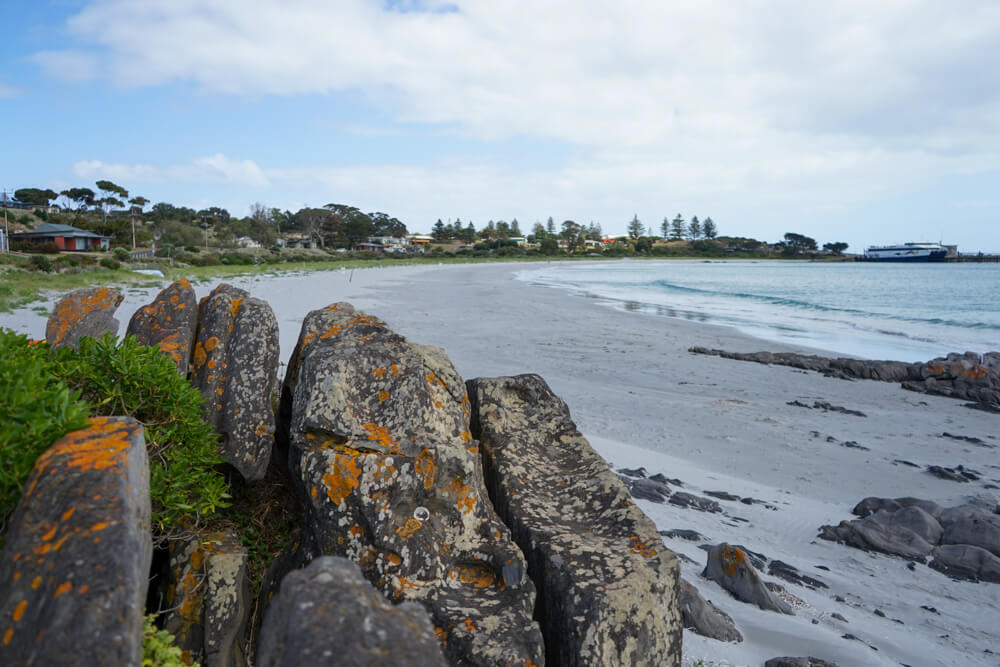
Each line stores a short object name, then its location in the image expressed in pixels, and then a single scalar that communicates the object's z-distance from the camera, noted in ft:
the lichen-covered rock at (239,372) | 13.00
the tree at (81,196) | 350.43
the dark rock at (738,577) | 15.24
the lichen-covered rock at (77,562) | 5.74
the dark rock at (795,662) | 12.42
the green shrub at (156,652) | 7.84
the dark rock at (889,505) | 21.54
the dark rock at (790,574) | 17.04
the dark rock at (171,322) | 13.82
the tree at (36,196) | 358.84
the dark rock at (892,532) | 19.01
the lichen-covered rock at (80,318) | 15.85
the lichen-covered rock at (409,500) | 9.59
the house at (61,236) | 223.98
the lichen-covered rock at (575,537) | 9.84
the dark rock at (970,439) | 31.77
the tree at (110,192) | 335.47
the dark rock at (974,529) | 19.11
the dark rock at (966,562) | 17.67
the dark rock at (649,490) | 21.88
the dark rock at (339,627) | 5.46
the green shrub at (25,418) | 7.22
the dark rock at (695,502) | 21.52
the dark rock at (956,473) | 26.43
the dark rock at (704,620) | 13.43
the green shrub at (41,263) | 107.76
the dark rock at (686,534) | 18.89
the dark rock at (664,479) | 23.66
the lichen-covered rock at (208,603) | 10.43
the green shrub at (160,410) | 10.13
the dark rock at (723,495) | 22.78
